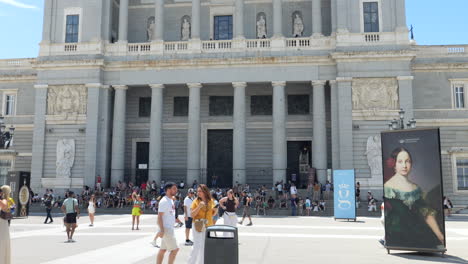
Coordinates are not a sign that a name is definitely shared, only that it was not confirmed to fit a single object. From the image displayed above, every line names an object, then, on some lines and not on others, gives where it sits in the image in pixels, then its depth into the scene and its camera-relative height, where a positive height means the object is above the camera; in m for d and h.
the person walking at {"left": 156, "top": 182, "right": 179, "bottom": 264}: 8.59 -1.08
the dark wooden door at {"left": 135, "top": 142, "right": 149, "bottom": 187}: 36.62 +0.99
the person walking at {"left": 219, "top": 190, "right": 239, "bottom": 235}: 12.94 -1.13
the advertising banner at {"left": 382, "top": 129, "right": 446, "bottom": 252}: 11.77 -0.51
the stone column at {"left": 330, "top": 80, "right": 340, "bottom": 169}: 32.47 +3.55
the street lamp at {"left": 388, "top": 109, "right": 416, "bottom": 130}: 23.84 +2.81
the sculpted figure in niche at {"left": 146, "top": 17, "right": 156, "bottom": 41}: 39.09 +12.97
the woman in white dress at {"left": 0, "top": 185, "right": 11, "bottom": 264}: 8.20 -1.28
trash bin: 7.46 -1.32
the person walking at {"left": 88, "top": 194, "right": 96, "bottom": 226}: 19.92 -1.71
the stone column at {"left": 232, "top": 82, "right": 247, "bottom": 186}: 32.97 +2.96
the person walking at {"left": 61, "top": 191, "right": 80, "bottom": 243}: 14.71 -1.44
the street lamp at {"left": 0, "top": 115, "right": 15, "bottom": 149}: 25.69 +2.36
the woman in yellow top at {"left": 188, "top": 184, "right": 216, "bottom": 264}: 8.81 -0.89
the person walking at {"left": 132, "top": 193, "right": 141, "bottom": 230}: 18.36 -1.52
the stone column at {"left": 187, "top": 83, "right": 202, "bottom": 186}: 33.50 +2.91
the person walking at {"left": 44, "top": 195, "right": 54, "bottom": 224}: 22.06 -1.79
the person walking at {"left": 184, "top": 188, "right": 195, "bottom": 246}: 13.75 -1.44
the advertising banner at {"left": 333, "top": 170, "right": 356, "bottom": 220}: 23.00 -1.15
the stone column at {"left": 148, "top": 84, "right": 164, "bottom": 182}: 33.97 +3.09
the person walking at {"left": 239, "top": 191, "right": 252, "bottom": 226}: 20.02 -1.79
